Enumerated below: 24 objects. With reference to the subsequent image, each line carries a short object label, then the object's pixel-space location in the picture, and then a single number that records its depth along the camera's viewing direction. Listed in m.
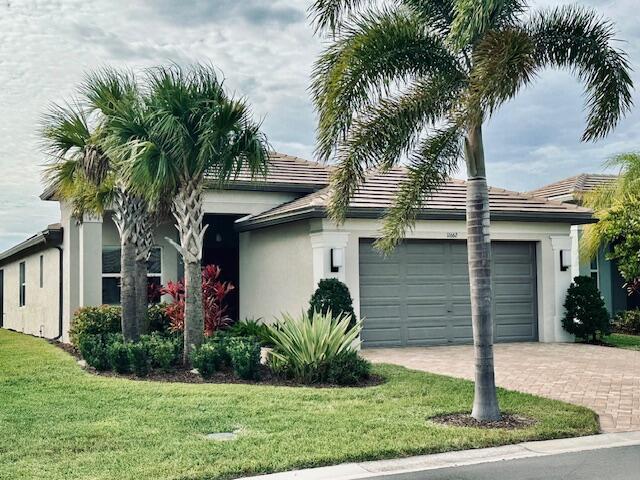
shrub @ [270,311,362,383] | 10.88
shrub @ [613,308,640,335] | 20.50
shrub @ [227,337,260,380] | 11.03
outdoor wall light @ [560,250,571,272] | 16.80
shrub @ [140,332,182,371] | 11.94
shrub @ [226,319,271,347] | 13.66
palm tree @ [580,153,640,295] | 19.12
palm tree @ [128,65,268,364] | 11.59
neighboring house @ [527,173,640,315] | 21.71
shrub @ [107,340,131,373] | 11.77
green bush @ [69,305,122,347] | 15.43
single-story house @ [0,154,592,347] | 15.39
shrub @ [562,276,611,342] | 16.38
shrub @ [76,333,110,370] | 12.22
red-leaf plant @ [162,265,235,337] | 15.41
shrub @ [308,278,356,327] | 13.85
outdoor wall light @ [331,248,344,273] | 14.60
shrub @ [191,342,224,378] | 11.32
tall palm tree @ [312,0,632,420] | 8.48
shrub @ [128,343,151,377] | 11.60
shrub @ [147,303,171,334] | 16.23
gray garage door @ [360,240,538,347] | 15.55
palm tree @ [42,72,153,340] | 13.36
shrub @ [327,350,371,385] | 10.78
